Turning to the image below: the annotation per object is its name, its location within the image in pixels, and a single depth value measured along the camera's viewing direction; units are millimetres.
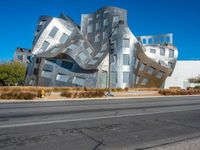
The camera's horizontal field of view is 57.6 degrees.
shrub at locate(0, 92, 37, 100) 16970
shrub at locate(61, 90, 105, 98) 19780
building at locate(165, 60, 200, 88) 53971
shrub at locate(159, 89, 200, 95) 27643
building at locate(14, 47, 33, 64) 75883
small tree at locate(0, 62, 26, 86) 50874
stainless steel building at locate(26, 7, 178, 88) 34750
